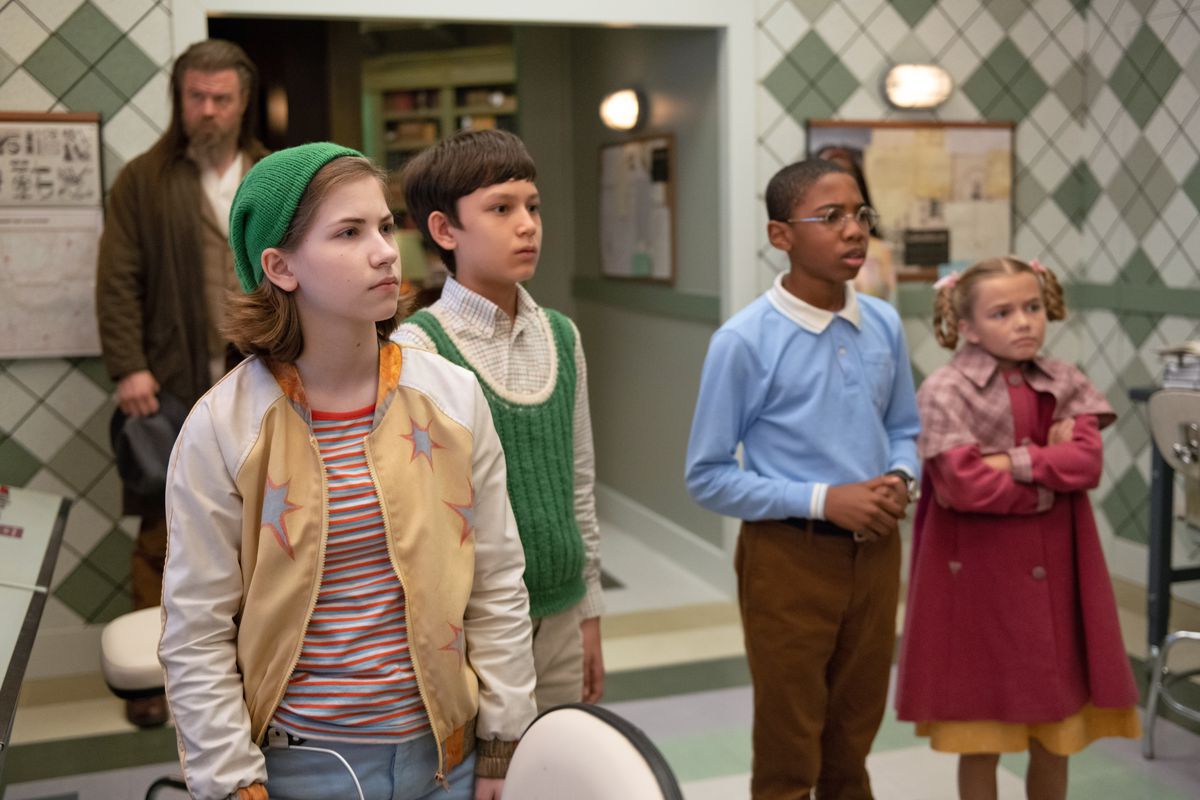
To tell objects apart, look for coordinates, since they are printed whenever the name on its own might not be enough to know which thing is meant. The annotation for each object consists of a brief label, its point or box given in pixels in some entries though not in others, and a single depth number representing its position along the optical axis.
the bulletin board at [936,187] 4.11
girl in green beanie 1.28
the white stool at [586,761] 1.04
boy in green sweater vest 1.77
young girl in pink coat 2.17
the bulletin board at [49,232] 3.35
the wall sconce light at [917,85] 4.09
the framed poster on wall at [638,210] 4.57
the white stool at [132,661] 1.97
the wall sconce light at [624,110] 4.79
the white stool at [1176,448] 2.62
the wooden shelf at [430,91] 5.90
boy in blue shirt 2.10
